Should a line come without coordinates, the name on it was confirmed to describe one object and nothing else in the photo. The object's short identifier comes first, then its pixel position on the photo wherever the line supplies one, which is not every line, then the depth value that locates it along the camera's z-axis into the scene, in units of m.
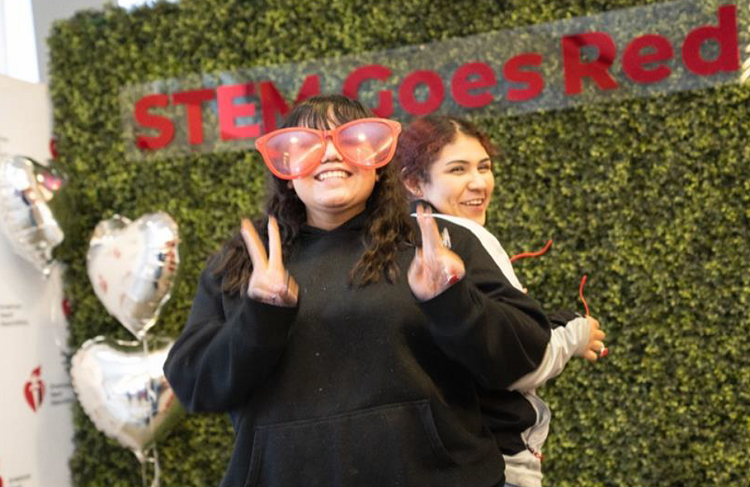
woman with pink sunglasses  1.56
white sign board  3.84
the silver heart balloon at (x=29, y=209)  3.71
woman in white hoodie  1.84
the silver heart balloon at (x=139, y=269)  3.76
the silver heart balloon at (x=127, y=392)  3.74
